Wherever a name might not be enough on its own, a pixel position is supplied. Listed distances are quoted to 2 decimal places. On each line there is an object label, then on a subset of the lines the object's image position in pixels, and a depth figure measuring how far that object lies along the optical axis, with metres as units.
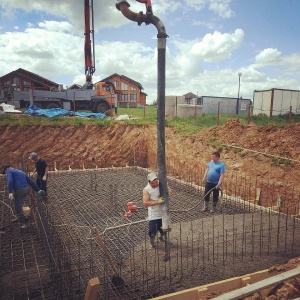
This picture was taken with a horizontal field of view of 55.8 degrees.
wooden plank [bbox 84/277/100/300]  2.82
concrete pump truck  17.02
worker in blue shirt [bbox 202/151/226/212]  6.38
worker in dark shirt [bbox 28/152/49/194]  7.61
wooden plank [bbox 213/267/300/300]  2.38
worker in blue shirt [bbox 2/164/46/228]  5.71
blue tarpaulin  15.38
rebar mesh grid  3.93
